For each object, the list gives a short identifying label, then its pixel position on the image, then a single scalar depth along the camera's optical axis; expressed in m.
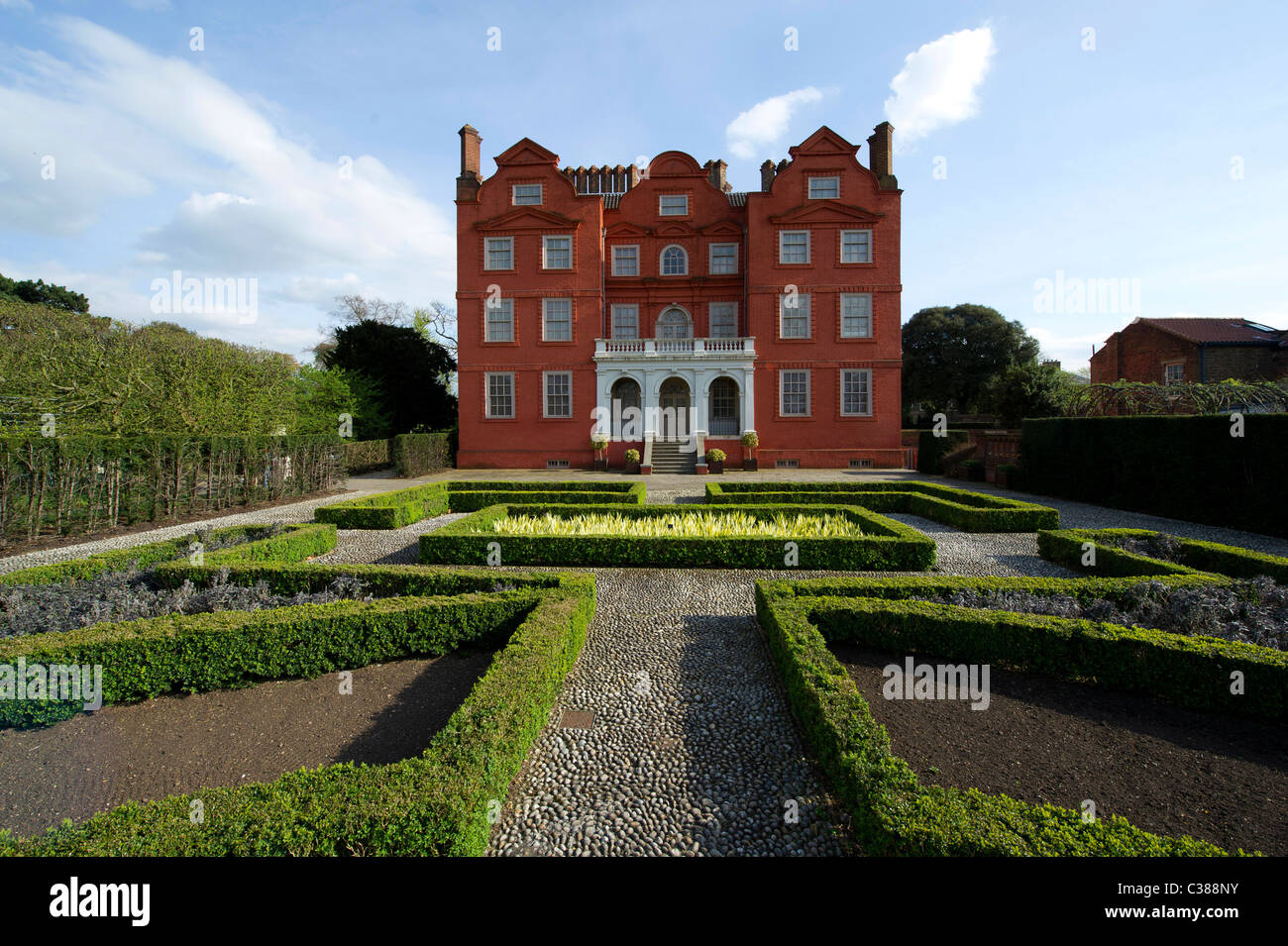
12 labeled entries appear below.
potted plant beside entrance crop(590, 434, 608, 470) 23.89
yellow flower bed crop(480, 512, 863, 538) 9.45
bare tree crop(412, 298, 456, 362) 40.45
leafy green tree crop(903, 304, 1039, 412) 44.31
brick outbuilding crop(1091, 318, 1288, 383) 26.95
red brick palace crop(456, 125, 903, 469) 24.03
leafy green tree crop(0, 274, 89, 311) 38.60
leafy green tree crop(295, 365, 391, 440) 26.39
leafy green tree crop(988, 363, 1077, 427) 27.12
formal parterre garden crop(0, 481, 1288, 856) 2.59
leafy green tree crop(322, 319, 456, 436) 31.33
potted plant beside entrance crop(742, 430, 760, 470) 23.06
